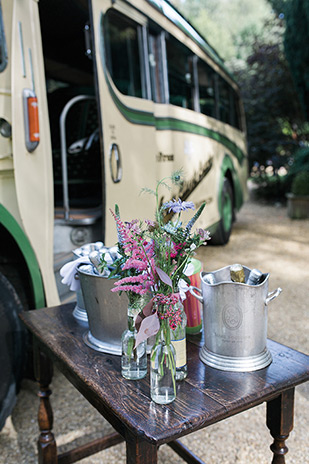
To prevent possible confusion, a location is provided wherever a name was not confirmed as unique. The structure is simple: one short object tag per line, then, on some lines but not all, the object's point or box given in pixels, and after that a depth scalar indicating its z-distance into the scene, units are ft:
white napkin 5.80
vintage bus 7.20
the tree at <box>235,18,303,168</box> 38.91
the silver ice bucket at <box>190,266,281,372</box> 4.47
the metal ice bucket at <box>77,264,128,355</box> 4.87
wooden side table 3.83
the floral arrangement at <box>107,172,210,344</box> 4.03
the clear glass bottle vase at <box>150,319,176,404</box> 4.08
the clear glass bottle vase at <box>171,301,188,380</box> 4.37
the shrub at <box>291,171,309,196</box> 29.25
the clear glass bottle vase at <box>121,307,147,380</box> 4.49
